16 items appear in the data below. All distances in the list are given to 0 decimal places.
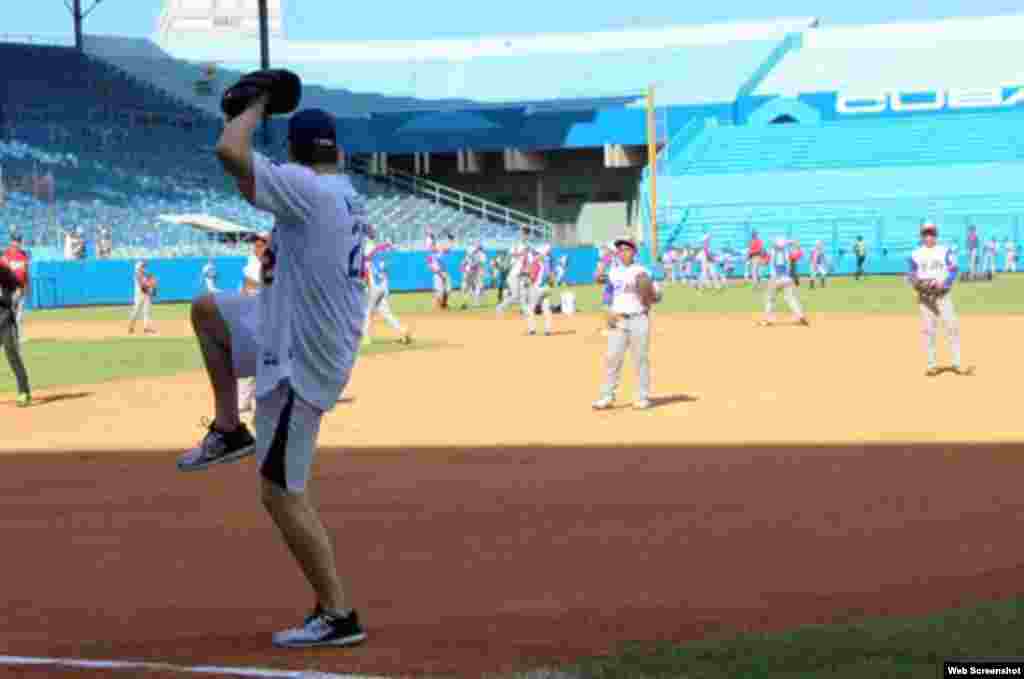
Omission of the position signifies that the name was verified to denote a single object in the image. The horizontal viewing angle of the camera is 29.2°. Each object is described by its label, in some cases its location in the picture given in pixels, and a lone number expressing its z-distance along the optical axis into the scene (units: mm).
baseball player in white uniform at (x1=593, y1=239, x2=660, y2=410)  22453
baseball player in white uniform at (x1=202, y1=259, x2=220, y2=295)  44344
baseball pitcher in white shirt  7910
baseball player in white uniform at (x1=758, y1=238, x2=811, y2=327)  37594
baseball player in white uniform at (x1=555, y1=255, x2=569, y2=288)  64875
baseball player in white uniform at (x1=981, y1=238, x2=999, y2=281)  66875
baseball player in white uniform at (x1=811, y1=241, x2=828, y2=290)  64062
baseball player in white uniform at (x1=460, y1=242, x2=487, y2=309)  54588
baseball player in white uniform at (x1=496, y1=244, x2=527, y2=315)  42306
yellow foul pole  70250
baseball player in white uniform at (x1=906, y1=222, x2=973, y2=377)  25062
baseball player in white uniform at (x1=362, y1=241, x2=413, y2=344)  32981
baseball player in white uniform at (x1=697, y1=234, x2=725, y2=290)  64625
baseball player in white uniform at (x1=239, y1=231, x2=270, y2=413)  21594
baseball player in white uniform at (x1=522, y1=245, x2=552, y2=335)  37812
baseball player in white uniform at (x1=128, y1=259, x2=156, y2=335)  39906
